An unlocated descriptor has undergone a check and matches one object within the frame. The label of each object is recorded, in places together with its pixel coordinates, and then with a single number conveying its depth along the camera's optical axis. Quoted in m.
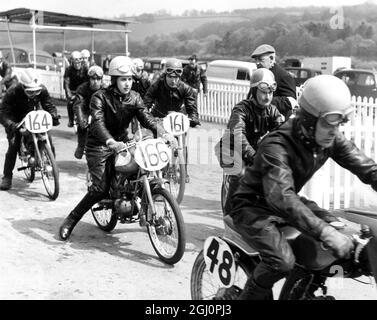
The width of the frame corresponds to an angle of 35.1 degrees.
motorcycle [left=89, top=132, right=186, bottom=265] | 5.35
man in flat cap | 6.91
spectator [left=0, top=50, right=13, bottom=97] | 16.32
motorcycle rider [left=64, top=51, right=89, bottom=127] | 12.17
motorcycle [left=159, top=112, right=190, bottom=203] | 7.64
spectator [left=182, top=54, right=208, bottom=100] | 17.97
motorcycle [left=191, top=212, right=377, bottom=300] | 2.99
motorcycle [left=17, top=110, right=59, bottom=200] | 7.76
